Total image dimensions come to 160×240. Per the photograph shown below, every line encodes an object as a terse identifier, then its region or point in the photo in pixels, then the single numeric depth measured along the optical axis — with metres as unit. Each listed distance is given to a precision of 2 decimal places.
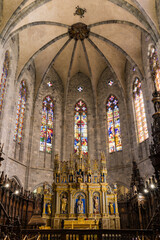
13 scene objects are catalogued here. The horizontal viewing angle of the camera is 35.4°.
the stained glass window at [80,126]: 21.27
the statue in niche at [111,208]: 13.91
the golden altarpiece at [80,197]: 13.45
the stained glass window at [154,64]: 16.43
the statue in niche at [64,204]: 13.79
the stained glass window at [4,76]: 16.42
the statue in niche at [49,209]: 13.89
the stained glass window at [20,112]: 18.59
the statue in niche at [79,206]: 13.61
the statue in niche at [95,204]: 13.74
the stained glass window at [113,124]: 20.31
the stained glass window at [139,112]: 18.16
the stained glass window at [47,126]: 20.39
